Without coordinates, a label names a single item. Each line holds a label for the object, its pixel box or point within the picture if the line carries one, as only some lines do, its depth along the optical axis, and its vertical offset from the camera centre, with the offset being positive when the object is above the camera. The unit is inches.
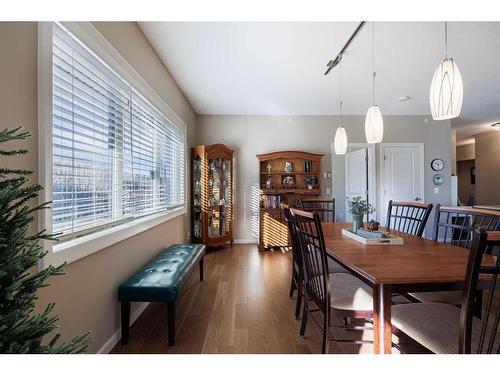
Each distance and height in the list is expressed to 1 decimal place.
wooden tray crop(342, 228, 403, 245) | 75.2 -16.2
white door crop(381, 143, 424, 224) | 209.0 +11.8
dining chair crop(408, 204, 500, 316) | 64.5 -16.2
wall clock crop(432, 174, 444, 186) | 210.4 +6.7
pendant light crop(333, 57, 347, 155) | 113.6 +21.0
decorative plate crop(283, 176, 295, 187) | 199.5 +5.2
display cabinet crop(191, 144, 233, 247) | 178.1 -5.3
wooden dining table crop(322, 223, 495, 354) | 48.3 -17.1
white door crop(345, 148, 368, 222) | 199.2 +11.0
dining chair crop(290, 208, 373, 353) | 59.8 -27.4
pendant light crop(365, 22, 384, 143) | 87.3 +22.0
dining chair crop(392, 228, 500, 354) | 38.7 -27.6
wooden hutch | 187.6 +1.9
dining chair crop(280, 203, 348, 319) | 85.1 -27.6
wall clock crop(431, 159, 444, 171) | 211.0 +19.4
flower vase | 88.0 -12.3
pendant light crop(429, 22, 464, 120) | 58.1 +22.8
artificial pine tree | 26.1 -10.1
